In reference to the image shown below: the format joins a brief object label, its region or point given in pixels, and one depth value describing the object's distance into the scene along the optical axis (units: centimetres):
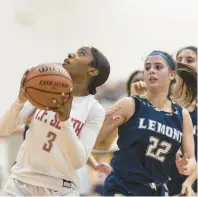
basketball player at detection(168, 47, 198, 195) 549
